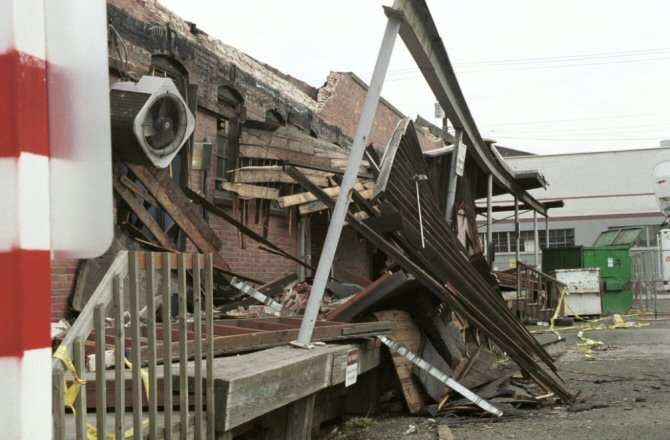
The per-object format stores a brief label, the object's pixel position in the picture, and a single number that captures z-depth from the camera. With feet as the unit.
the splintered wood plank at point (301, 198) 35.47
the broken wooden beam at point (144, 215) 26.21
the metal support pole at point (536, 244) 70.08
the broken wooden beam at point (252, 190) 33.80
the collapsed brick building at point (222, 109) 27.53
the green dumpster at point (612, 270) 67.82
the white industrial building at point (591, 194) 132.57
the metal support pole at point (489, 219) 43.09
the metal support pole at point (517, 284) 55.11
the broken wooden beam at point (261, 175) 34.17
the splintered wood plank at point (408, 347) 21.76
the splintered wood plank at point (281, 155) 35.65
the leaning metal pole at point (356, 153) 17.22
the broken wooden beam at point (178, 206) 26.68
